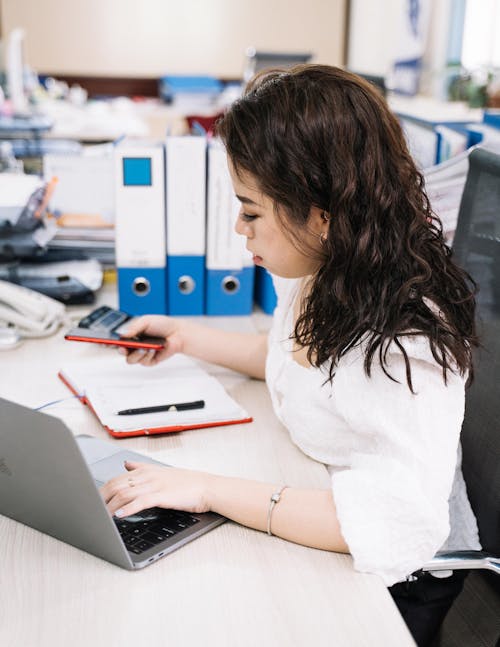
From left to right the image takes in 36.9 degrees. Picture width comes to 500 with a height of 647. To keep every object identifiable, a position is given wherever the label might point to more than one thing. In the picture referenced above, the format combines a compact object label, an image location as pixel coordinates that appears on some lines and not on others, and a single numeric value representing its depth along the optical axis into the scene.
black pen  1.14
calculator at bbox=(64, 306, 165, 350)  1.26
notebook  1.12
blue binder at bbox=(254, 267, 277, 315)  1.62
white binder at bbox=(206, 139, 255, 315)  1.54
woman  0.82
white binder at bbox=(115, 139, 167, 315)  1.50
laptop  0.75
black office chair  1.06
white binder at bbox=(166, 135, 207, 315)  1.52
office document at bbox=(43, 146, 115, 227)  1.89
